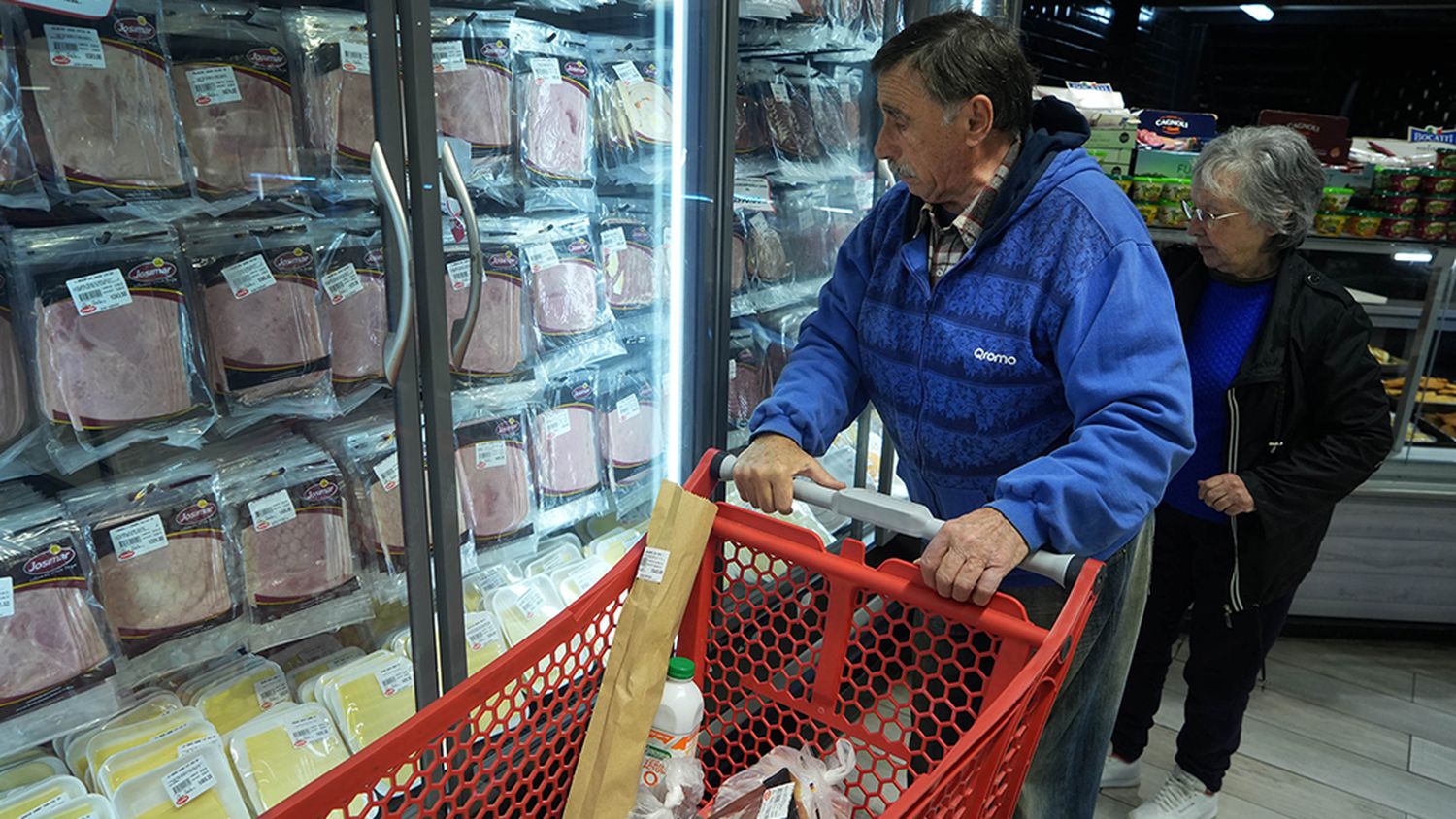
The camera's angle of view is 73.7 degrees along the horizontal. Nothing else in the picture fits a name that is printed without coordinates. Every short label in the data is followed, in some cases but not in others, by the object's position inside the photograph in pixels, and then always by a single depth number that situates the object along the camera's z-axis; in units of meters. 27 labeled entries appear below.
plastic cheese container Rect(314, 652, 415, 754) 1.85
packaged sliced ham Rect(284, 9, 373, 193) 1.70
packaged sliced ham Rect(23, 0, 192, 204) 1.40
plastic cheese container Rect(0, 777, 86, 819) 1.49
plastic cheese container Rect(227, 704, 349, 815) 1.69
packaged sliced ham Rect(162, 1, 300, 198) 1.58
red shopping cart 0.97
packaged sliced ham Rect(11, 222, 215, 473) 1.47
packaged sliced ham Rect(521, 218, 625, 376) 2.21
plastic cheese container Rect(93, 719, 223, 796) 1.56
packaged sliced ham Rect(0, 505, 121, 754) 1.47
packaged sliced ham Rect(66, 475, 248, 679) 1.59
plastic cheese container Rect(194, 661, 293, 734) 1.78
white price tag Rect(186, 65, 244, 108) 1.58
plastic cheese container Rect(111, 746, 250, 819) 1.57
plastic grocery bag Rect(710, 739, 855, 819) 1.13
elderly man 1.19
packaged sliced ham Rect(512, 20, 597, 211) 2.11
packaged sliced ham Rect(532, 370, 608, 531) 2.35
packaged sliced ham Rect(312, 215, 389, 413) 1.80
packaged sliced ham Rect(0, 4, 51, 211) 1.35
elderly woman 2.14
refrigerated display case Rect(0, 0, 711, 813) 1.49
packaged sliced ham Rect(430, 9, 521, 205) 1.92
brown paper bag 1.17
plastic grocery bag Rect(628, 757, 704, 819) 1.20
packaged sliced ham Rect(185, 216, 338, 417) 1.67
